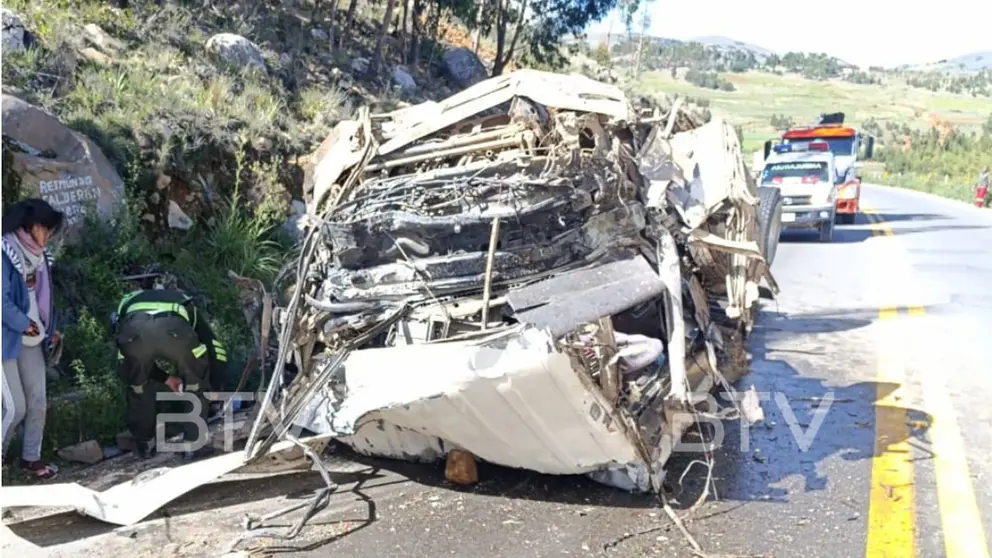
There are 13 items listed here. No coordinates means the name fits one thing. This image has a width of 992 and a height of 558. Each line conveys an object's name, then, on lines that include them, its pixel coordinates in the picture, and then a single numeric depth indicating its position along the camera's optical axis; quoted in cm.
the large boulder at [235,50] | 1125
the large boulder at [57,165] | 659
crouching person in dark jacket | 496
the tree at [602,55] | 4384
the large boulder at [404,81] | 1698
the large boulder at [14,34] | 819
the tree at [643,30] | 5175
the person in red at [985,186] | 2589
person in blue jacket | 453
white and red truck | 1889
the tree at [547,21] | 2267
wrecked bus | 377
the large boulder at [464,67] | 2130
